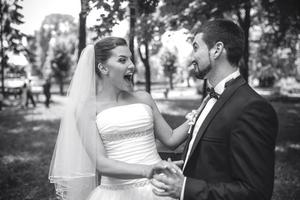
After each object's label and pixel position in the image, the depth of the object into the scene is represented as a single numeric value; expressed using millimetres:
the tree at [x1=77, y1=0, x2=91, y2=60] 9530
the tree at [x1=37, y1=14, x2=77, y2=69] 78450
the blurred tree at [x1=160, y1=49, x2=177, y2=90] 55950
